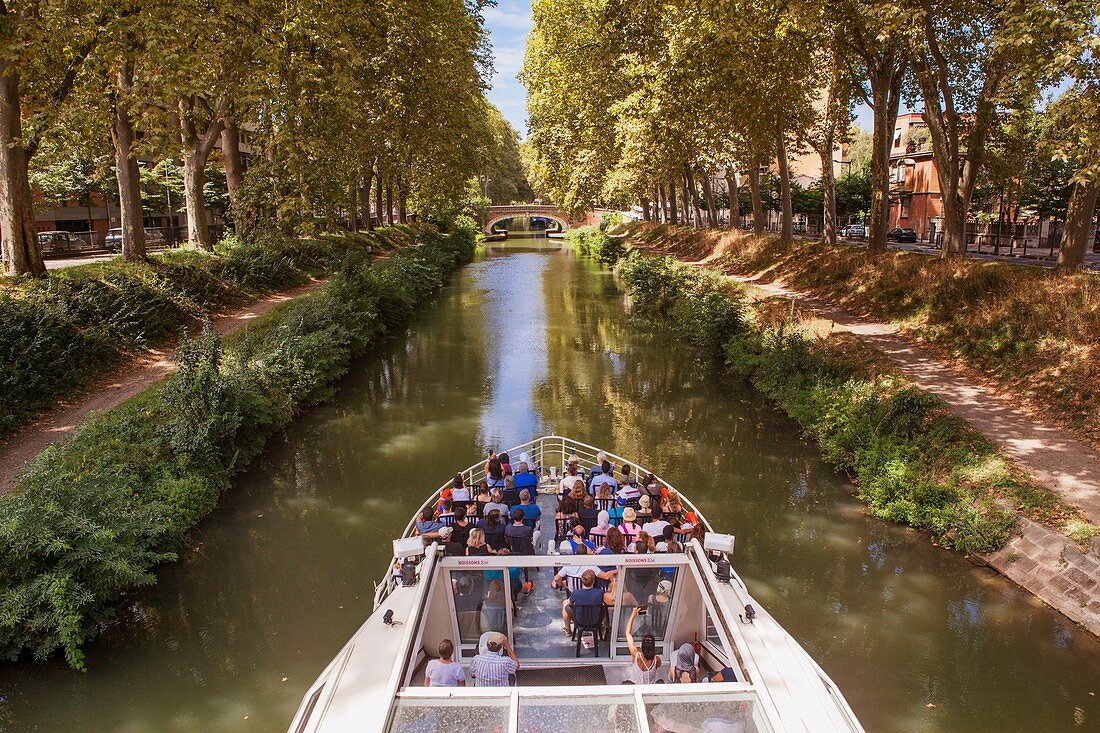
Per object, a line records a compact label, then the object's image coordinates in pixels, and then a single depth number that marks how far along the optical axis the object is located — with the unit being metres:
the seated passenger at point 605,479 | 10.97
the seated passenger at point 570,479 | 11.03
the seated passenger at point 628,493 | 10.48
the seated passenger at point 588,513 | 10.05
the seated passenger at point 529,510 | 10.09
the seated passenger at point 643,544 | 7.96
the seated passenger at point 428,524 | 9.54
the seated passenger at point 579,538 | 9.08
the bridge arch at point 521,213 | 96.12
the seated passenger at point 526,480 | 11.33
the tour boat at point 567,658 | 5.13
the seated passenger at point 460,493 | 11.04
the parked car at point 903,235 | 54.41
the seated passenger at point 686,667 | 6.48
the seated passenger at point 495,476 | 11.52
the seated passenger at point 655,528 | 9.30
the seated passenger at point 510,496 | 10.94
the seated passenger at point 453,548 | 8.38
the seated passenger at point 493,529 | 9.30
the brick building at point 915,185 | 57.78
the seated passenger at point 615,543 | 8.16
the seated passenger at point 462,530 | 9.43
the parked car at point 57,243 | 35.53
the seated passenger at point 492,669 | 6.52
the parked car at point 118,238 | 39.84
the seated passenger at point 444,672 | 6.24
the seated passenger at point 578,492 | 10.43
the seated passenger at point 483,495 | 10.56
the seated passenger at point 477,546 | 8.44
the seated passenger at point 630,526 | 9.26
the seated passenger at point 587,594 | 7.36
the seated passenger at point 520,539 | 9.32
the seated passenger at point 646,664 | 6.71
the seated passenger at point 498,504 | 10.06
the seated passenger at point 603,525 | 9.45
